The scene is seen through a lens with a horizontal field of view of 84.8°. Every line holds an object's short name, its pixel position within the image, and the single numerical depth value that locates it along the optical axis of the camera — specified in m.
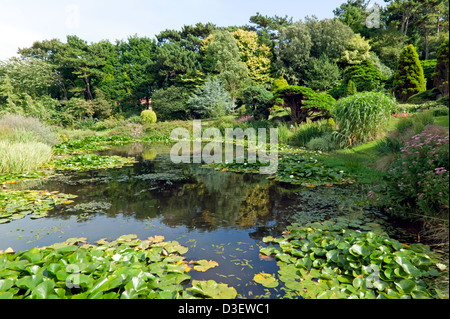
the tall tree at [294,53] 25.86
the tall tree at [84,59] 29.73
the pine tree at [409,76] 16.47
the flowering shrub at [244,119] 18.29
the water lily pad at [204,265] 2.46
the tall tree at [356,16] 29.62
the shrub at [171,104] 25.47
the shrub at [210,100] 23.50
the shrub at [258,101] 17.61
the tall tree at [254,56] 28.59
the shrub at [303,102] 13.60
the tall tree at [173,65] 27.64
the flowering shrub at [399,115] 9.95
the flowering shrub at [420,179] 2.77
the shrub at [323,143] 9.84
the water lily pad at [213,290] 2.02
